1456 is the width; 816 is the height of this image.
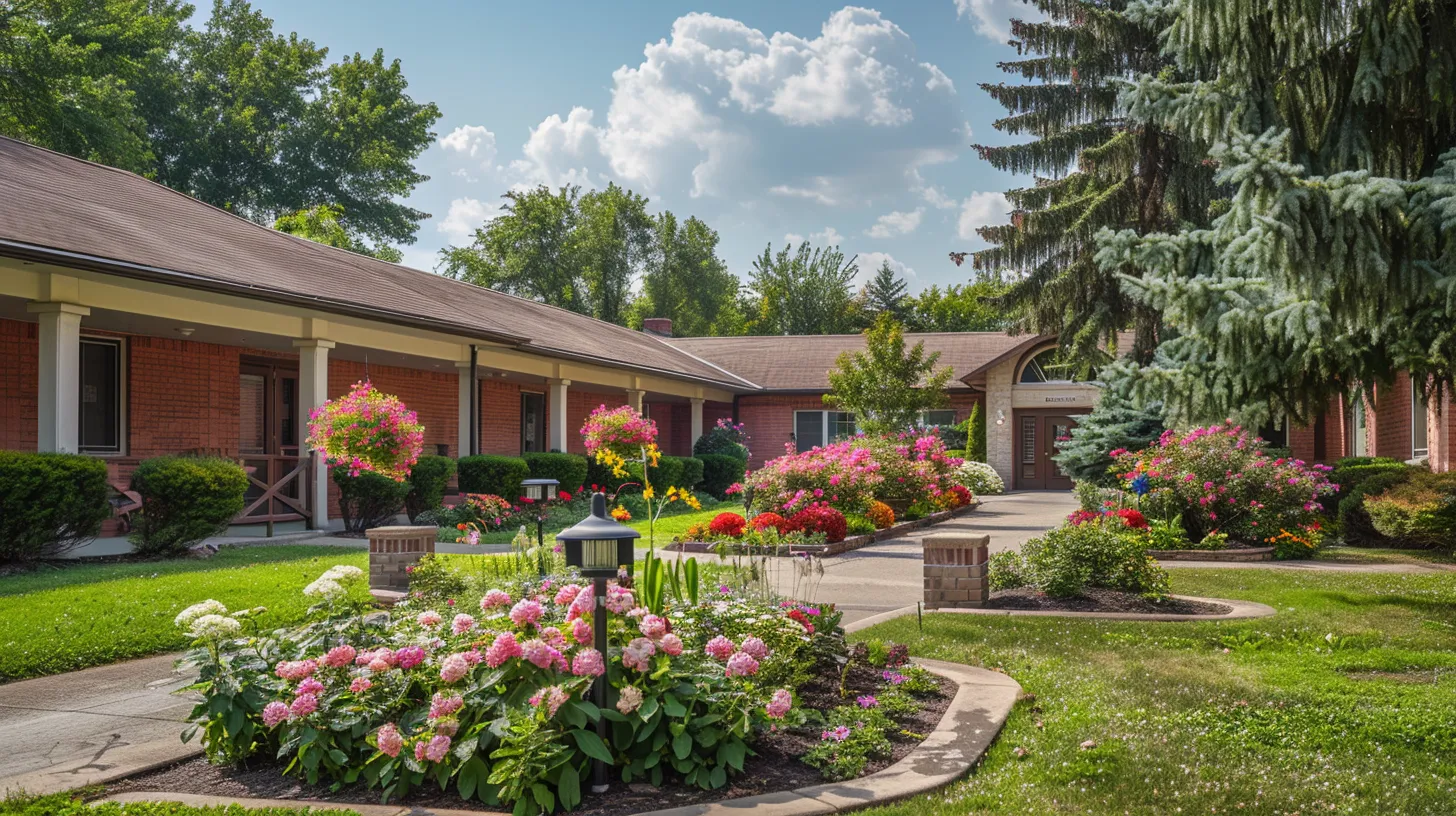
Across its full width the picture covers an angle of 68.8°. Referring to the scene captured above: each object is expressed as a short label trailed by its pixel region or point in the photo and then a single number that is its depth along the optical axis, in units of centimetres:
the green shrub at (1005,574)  971
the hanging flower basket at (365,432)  1441
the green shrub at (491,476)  1783
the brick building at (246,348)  1204
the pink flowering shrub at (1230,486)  1382
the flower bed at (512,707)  427
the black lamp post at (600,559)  444
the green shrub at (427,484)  1636
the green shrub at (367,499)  1505
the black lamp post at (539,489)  1023
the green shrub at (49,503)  1024
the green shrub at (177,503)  1198
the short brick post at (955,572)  888
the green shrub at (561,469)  1959
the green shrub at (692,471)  2452
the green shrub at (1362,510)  1505
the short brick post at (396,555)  927
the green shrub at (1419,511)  1380
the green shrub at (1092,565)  919
